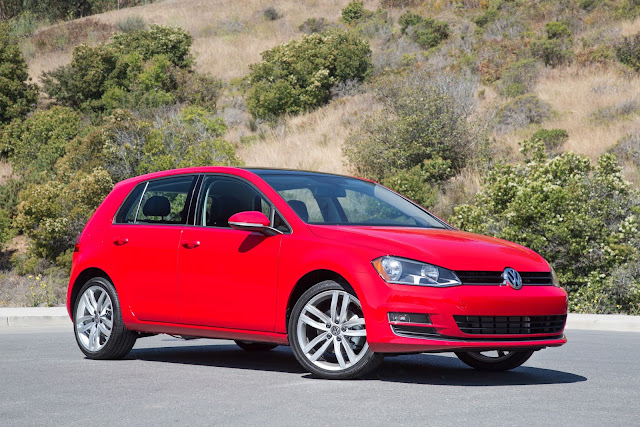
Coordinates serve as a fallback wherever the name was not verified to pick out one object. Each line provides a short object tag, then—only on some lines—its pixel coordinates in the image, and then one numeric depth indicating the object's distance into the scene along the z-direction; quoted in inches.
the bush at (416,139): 1109.7
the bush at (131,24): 2551.7
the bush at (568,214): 679.7
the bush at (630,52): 1465.3
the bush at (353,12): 2497.5
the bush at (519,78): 1448.1
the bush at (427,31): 1935.3
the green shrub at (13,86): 1815.9
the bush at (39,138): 1546.5
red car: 262.2
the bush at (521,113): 1293.1
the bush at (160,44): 2065.7
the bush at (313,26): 2492.6
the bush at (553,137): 1160.8
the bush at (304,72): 1710.8
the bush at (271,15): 2723.9
